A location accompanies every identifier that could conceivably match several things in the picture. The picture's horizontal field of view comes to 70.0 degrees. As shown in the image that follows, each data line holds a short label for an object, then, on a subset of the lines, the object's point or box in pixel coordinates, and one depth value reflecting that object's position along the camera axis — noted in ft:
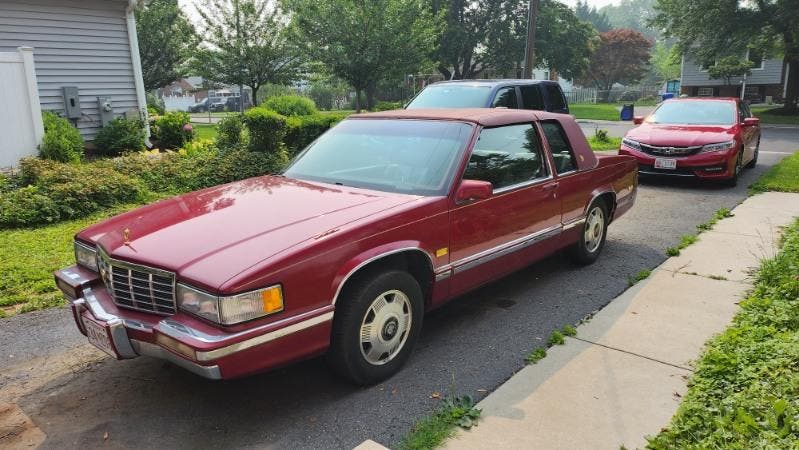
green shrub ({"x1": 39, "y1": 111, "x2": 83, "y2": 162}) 30.45
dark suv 30.07
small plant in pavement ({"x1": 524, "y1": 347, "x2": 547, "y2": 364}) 12.29
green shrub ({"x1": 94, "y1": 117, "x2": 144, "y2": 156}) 36.65
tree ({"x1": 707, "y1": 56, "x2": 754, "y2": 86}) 109.40
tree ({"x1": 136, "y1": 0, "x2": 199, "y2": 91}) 90.33
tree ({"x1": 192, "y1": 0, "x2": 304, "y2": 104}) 63.46
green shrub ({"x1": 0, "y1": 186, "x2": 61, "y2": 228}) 22.74
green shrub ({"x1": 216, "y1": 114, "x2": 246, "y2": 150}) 36.32
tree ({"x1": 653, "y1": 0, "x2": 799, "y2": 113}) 83.56
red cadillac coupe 9.18
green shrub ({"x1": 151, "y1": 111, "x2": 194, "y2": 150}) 40.24
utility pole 40.83
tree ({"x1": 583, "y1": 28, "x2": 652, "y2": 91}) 200.44
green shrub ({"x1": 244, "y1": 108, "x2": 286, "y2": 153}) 33.83
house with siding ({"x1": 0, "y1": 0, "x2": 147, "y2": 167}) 33.68
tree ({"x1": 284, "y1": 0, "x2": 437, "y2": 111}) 62.18
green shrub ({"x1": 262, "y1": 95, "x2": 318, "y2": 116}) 49.20
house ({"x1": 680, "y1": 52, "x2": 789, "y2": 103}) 124.16
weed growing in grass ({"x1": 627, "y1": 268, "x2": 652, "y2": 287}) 17.14
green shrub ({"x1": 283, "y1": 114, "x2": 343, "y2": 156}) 37.81
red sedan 31.09
